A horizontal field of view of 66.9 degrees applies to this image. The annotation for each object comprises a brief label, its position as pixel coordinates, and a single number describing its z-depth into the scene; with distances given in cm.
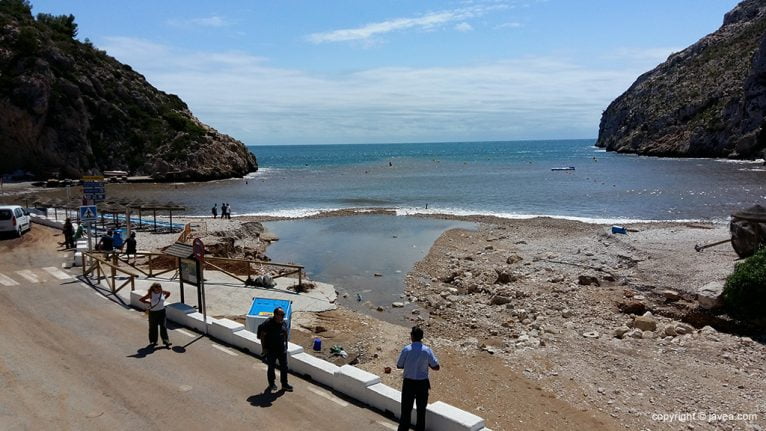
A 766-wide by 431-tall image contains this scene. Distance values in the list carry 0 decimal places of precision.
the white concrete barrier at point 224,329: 1180
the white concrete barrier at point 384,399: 868
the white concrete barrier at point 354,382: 914
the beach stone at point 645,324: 1691
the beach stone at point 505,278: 2389
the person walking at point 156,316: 1159
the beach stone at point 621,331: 1659
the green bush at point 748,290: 1653
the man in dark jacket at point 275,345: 950
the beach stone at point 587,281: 2261
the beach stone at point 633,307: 1891
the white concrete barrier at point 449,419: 769
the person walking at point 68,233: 2372
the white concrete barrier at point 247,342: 1118
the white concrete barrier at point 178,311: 1308
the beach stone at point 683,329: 1641
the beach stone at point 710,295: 1831
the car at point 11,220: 2564
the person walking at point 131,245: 2172
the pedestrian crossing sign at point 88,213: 1941
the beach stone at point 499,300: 2073
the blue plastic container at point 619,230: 3408
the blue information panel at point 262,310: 1357
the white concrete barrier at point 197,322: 1252
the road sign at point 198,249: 1247
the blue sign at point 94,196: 1994
